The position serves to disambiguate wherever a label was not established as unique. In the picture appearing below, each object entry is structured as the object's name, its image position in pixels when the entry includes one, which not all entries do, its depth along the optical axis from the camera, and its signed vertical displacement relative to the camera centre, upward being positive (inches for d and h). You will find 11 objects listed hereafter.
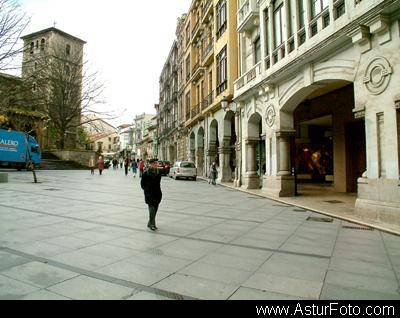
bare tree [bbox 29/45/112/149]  1409.9 +343.3
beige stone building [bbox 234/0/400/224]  301.0 +103.6
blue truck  1048.2 +58.3
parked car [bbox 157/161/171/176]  1265.7 -11.6
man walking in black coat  265.3 -22.6
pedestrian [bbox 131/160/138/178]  1122.5 -8.2
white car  1032.8 -26.8
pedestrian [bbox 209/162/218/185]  816.9 -30.5
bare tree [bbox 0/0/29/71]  533.3 +229.1
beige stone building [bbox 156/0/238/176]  852.0 +286.9
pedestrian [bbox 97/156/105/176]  1118.4 +1.1
